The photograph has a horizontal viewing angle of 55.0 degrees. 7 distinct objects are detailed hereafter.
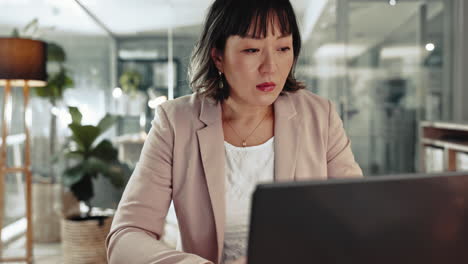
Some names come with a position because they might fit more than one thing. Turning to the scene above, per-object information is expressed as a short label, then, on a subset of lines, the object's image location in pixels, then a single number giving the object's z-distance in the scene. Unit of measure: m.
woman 1.12
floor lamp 3.01
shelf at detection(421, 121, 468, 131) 3.57
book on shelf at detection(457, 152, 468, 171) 3.45
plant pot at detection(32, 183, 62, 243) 3.74
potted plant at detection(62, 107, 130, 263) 3.22
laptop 0.48
